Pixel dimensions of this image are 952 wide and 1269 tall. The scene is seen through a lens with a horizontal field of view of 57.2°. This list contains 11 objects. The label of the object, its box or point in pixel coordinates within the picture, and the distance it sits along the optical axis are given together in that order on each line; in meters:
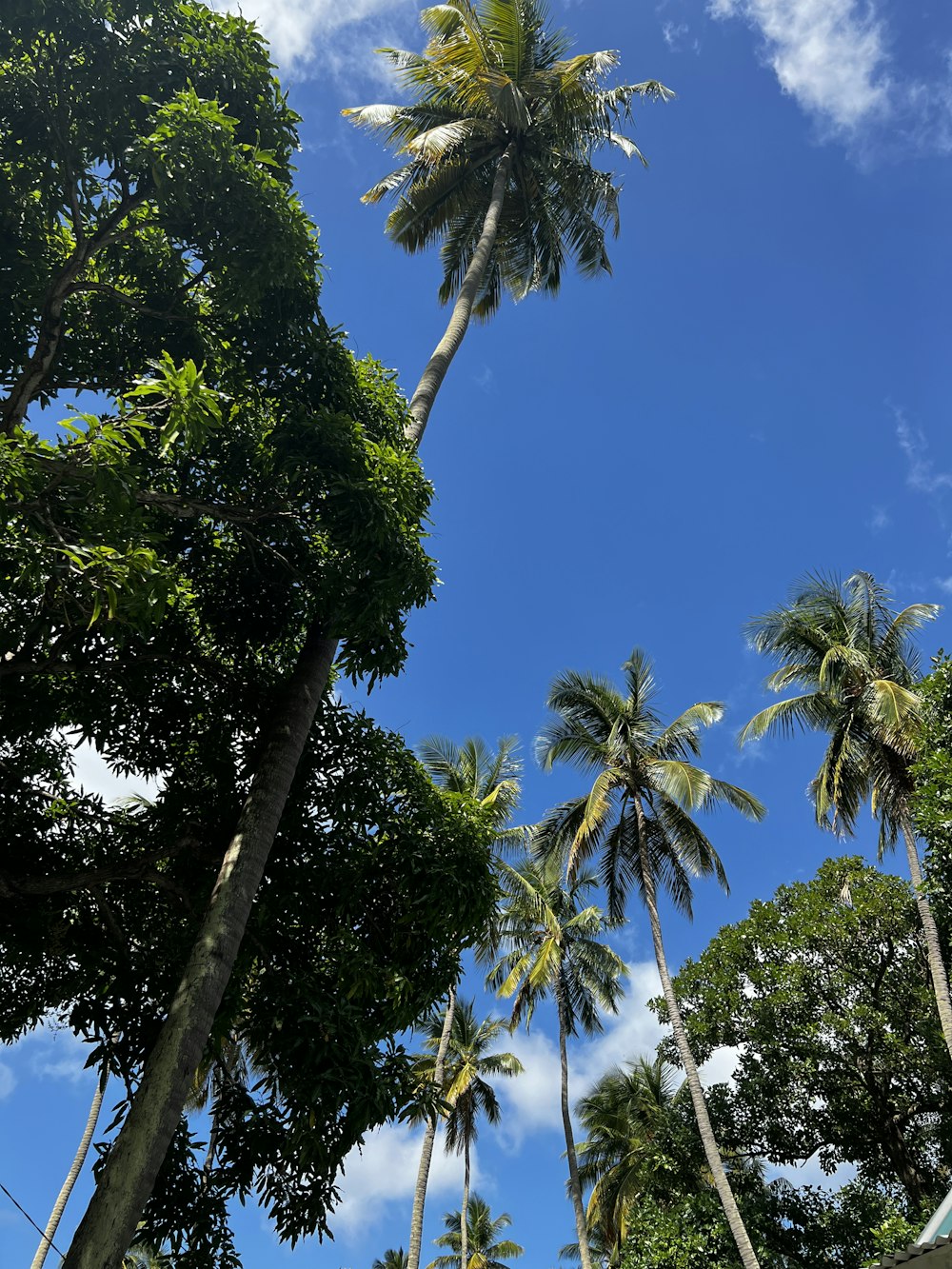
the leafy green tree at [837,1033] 17.44
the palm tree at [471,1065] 29.62
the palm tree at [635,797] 20.78
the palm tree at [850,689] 17.44
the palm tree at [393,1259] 48.78
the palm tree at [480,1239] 44.09
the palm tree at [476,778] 24.02
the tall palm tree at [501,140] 14.90
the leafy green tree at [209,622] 7.07
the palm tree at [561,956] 25.27
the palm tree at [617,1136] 28.27
